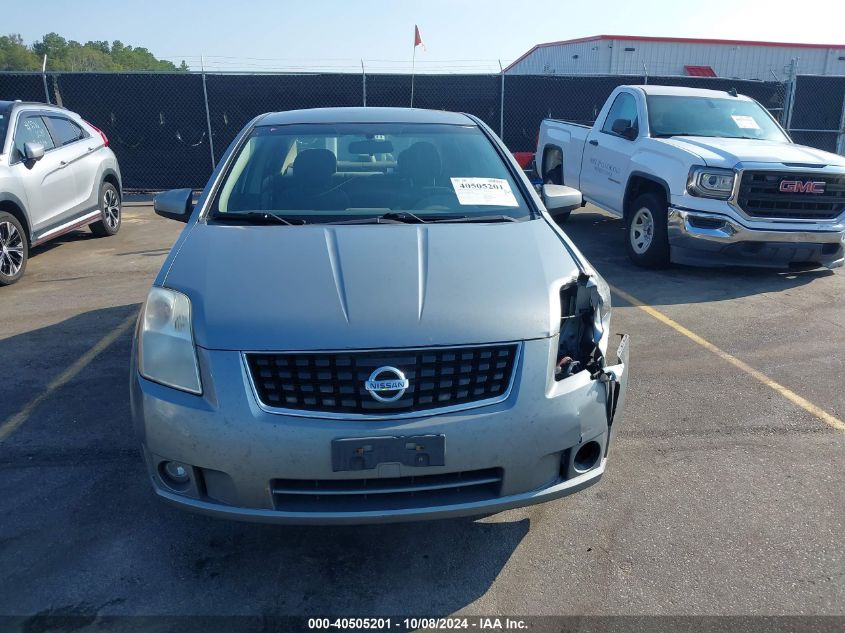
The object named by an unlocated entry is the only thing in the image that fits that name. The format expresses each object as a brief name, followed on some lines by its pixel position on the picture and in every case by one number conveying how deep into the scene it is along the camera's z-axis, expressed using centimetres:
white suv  703
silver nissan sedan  237
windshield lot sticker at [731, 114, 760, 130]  802
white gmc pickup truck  673
